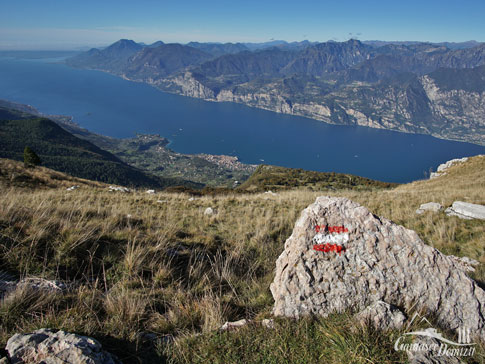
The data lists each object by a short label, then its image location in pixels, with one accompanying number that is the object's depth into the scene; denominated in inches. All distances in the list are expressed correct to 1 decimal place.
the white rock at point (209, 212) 347.9
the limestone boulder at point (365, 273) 117.1
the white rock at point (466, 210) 283.6
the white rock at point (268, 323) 111.9
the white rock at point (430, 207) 322.9
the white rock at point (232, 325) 110.6
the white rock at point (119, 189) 573.0
